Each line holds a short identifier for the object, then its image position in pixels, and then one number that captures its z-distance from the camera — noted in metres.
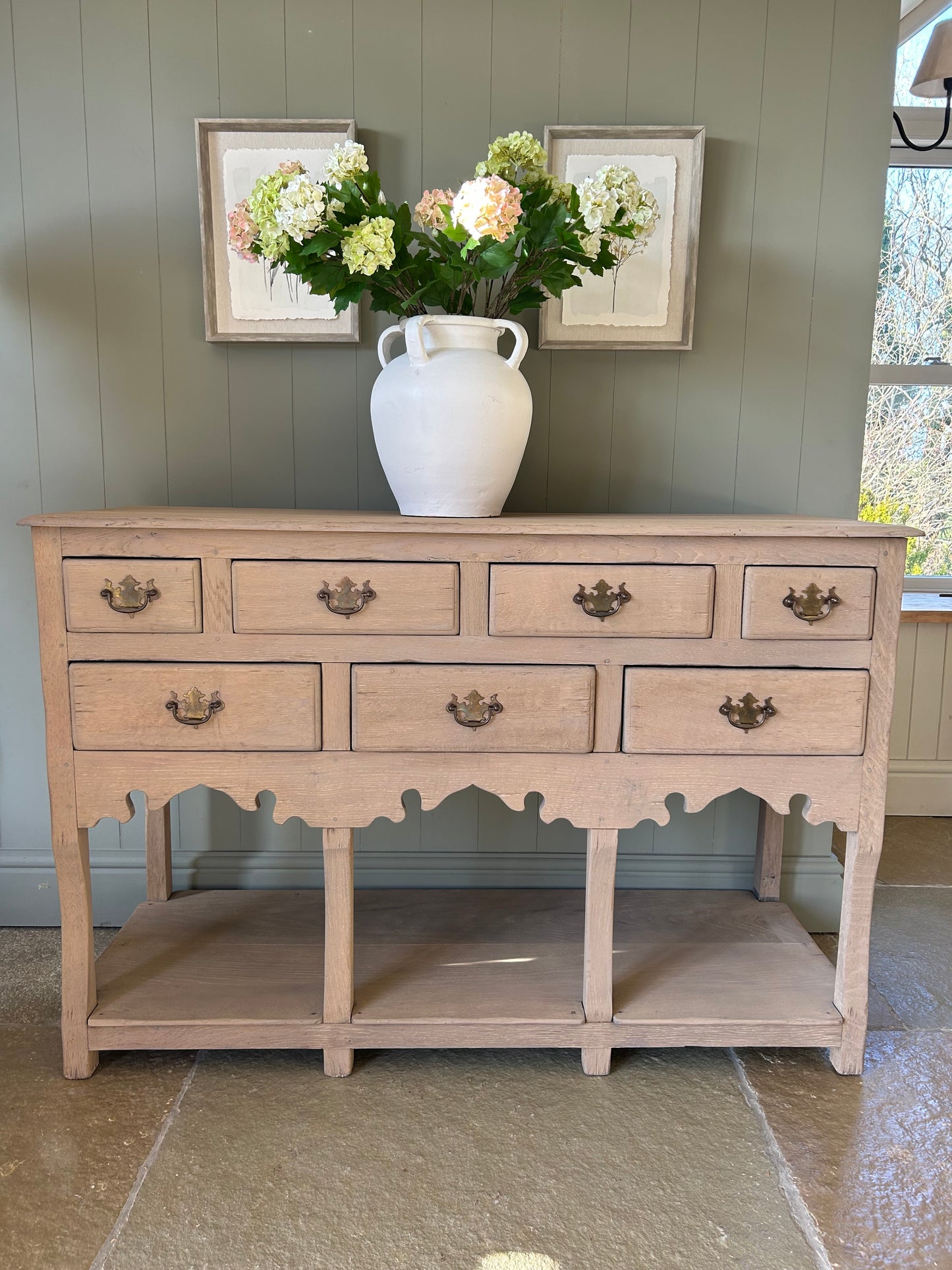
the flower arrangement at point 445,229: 1.48
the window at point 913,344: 2.86
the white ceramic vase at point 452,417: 1.53
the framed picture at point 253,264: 1.90
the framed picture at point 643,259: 1.92
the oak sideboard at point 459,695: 1.46
